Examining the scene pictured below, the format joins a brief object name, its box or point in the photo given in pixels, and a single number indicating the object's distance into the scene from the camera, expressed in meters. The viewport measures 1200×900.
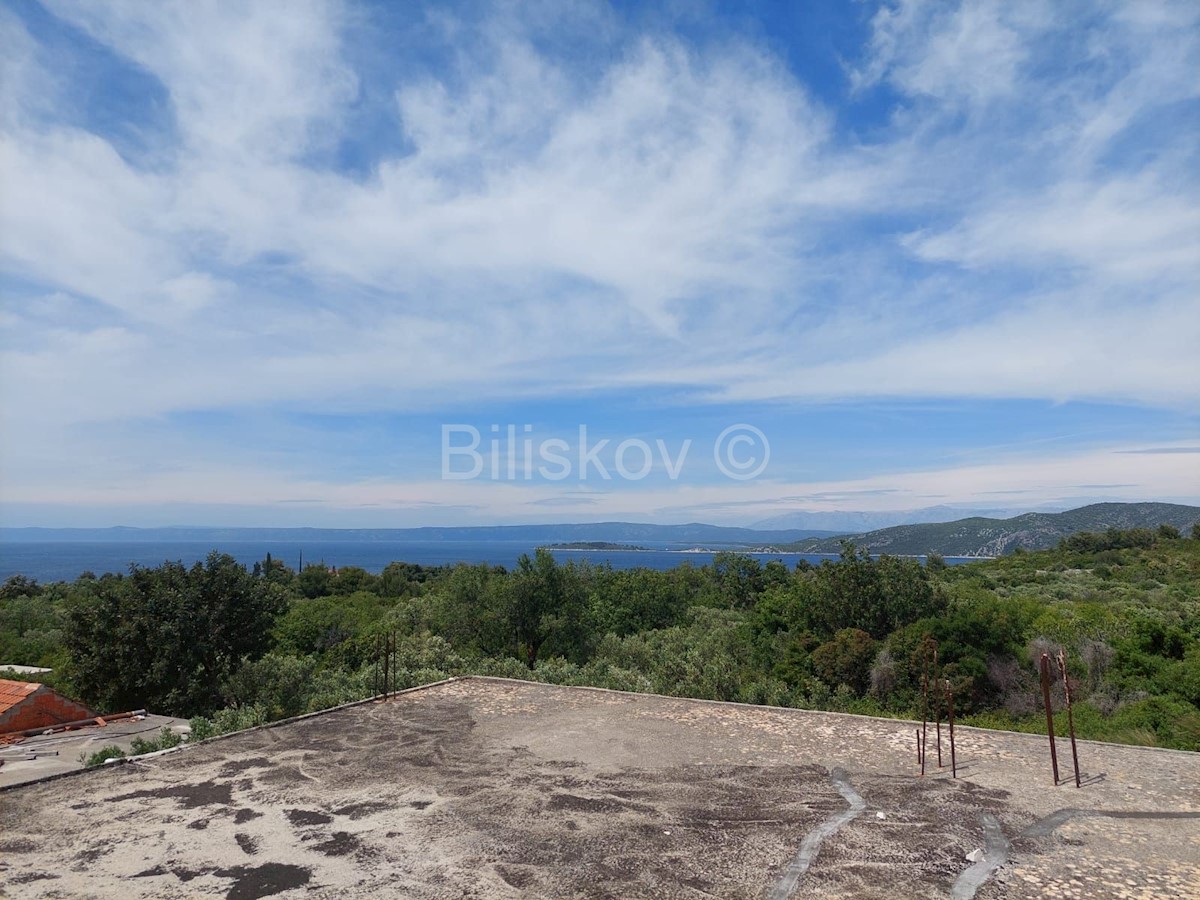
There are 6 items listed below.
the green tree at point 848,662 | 16.67
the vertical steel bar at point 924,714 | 7.22
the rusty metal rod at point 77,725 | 9.65
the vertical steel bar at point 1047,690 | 6.56
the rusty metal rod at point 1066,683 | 6.42
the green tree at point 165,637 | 16.59
